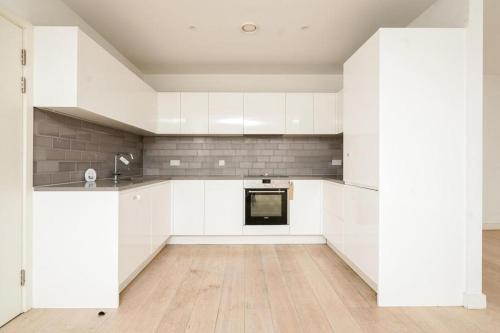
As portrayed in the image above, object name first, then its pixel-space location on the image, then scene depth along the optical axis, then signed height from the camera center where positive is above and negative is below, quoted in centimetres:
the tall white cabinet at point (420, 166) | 210 +0
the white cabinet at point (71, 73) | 203 +68
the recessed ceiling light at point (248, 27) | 295 +146
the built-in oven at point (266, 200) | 368 -45
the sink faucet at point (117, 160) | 315 +6
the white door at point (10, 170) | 185 -4
